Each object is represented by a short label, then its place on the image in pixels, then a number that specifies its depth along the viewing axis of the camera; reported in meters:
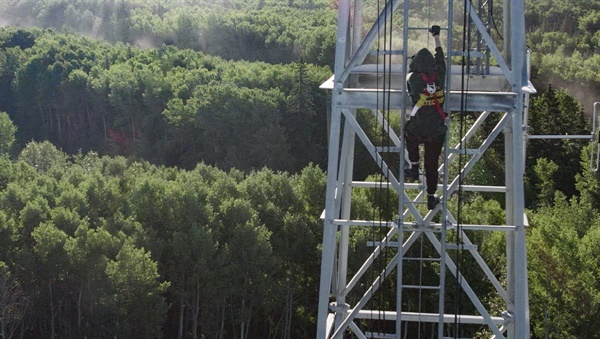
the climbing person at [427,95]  11.49
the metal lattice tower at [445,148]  11.48
